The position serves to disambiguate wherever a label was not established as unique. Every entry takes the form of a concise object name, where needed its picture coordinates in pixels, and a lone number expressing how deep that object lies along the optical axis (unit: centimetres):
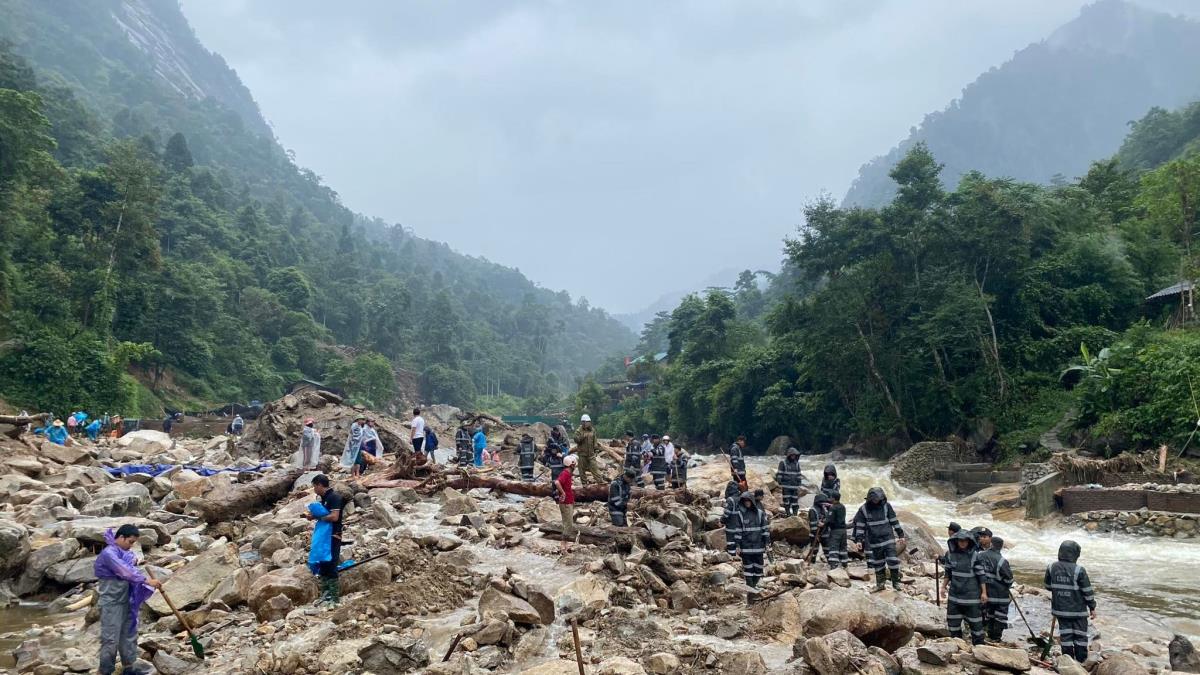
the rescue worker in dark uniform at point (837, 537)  1106
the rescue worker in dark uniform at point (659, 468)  1762
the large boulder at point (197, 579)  815
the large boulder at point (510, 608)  739
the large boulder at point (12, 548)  970
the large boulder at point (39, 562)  973
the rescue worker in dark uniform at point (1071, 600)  750
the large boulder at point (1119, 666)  666
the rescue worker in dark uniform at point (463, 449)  2244
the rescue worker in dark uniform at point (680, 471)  1738
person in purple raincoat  646
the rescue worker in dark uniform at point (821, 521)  1136
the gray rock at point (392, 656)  634
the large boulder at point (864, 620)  696
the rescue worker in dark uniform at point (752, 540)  951
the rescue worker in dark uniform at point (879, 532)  990
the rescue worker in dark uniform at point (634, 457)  2045
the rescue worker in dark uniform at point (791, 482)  1473
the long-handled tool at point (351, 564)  852
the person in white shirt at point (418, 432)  1805
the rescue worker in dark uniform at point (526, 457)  1938
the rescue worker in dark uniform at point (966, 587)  772
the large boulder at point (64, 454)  1674
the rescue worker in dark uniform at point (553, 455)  2058
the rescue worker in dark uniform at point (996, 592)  779
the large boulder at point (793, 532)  1230
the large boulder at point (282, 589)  789
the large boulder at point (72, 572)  991
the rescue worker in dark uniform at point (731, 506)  1018
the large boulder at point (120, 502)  1260
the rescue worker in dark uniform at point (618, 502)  1226
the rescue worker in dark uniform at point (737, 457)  1743
